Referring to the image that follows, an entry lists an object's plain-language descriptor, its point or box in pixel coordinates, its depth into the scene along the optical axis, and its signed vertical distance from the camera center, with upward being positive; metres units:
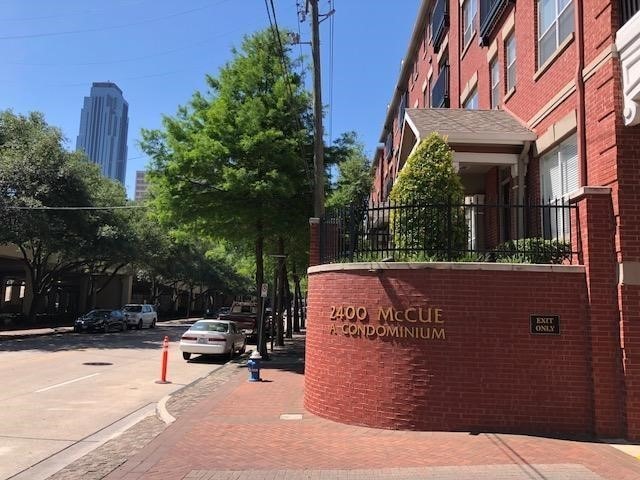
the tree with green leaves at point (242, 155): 16.72 +4.69
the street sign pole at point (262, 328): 18.18 -0.33
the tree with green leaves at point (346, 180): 20.50 +5.95
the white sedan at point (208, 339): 19.35 -0.76
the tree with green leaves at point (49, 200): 25.89 +5.34
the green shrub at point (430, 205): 9.15 +1.80
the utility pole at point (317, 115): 14.41 +5.19
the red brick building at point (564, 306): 7.97 +0.25
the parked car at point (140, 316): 40.44 -0.07
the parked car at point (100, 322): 33.34 -0.47
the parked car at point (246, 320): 26.94 -0.11
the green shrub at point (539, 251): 8.69 +1.08
